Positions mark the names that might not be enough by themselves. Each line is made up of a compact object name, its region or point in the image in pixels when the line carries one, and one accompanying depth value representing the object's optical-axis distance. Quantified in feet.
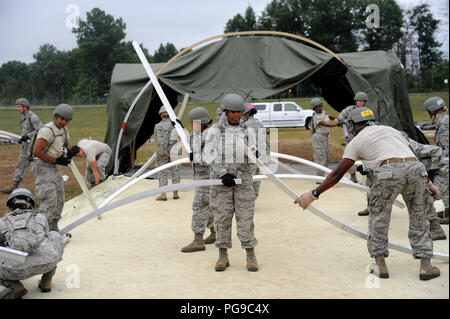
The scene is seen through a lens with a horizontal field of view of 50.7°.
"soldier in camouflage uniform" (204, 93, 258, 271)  16.35
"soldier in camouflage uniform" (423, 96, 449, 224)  20.33
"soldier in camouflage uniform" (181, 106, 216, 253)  19.26
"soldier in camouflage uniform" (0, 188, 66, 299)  13.82
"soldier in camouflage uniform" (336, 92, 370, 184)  28.58
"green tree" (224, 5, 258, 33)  135.13
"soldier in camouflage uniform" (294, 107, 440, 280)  14.55
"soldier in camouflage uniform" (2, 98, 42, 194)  32.60
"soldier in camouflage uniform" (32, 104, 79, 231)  19.62
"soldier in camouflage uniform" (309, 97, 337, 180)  34.55
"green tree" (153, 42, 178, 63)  179.56
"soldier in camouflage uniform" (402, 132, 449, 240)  20.68
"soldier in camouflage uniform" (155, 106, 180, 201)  30.51
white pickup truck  84.89
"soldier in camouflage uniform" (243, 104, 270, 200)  22.81
